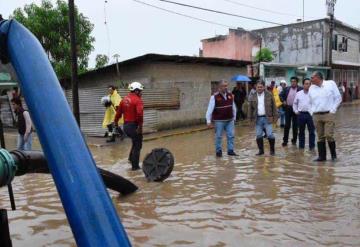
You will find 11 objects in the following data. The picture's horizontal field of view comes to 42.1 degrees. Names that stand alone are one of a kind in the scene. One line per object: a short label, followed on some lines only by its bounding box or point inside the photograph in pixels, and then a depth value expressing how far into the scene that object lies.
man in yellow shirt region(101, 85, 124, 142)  13.57
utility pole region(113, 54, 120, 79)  16.73
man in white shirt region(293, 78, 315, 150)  10.08
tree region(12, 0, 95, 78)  19.69
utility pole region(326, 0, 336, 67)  30.67
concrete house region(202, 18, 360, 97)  33.97
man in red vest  9.98
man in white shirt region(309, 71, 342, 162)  8.73
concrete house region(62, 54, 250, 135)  16.20
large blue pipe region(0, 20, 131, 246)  2.28
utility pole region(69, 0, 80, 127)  12.02
